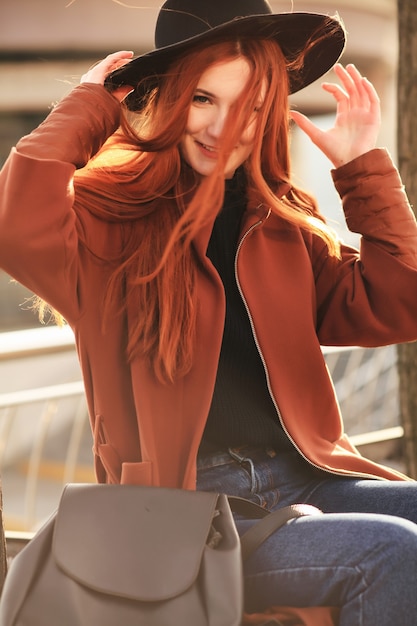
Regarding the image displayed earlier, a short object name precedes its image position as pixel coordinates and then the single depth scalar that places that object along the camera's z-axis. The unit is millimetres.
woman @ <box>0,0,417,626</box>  2637
